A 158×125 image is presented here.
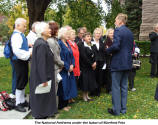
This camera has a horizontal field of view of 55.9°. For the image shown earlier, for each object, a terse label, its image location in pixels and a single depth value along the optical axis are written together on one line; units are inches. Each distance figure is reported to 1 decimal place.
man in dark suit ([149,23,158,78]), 248.9
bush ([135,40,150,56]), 495.9
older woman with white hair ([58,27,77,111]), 144.2
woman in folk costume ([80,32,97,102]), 164.3
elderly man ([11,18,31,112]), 131.7
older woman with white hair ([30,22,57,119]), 111.3
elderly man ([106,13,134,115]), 127.2
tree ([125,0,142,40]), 647.2
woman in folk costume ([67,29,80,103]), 154.2
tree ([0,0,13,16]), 419.0
